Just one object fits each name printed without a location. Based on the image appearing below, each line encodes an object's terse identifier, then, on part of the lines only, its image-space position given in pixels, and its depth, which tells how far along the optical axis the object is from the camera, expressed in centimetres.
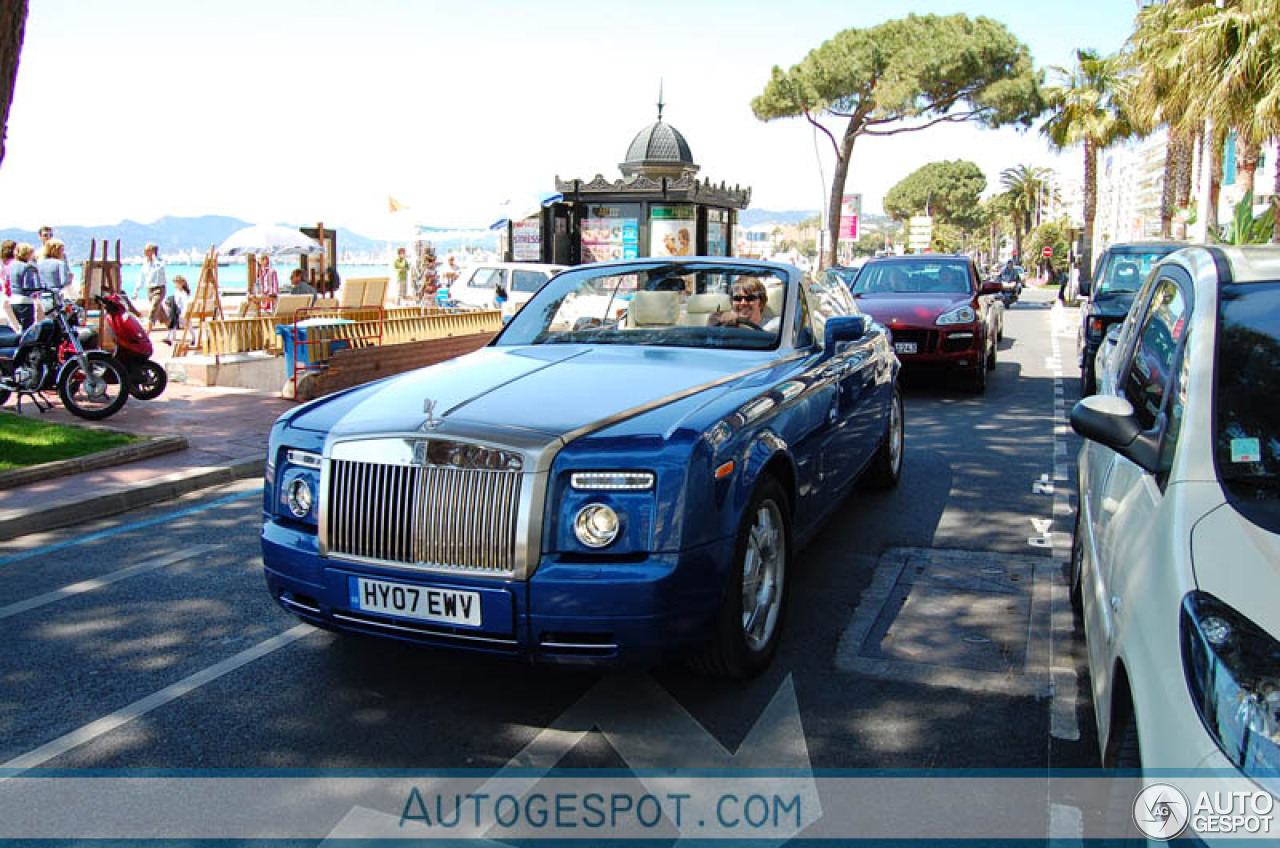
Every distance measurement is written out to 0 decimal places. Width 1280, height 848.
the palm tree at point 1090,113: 3978
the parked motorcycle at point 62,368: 1038
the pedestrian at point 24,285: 1160
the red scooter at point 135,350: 1114
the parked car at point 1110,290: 1159
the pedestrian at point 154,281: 1909
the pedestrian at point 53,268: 1192
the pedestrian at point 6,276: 1241
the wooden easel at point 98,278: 1528
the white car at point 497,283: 2048
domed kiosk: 2275
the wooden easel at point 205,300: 1602
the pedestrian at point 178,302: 1966
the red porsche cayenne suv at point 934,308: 1217
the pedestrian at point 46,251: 1227
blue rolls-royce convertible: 346
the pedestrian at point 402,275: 2911
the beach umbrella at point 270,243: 2033
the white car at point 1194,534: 197
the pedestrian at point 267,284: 2111
